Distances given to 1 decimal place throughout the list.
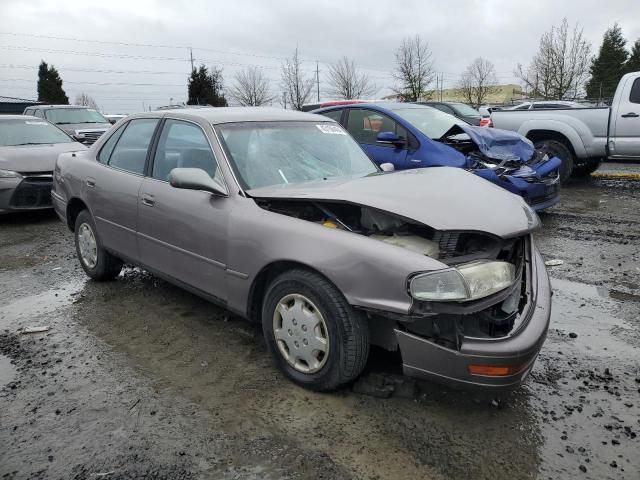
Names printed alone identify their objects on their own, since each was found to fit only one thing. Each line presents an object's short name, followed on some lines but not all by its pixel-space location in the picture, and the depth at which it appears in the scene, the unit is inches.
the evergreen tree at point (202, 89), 1795.0
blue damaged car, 263.1
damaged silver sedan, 99.5
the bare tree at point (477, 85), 2264.3
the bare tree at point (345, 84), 2105.1
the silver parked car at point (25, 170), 298.2
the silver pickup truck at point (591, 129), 368.2
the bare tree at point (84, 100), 3329.2
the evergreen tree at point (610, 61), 2023.9
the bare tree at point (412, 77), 1724.9
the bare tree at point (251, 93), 2172.7
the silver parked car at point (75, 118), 530.0
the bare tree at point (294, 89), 2039.9
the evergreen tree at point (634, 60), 2001.7
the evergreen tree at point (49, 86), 1985.7
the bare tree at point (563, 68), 1497.3
